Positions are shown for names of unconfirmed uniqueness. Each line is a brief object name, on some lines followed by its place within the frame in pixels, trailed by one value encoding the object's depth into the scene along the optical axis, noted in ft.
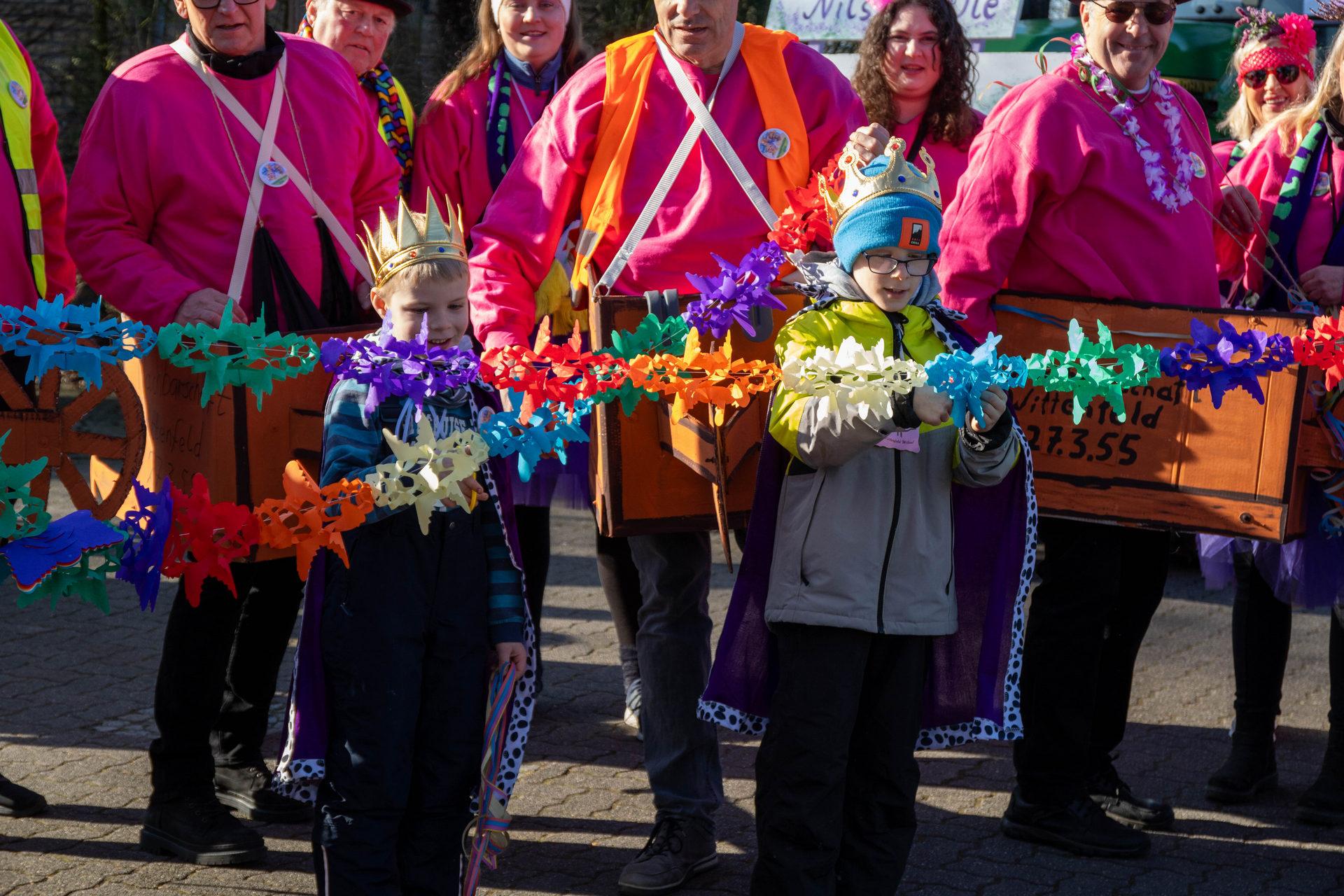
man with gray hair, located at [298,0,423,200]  15.98
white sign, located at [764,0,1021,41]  27.53
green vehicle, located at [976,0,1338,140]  26.81
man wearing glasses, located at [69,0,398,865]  12.31
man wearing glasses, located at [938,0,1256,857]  12.60
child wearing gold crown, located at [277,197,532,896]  10.04
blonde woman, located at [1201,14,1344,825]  14.08
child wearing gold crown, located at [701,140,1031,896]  10.32
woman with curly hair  16.55
